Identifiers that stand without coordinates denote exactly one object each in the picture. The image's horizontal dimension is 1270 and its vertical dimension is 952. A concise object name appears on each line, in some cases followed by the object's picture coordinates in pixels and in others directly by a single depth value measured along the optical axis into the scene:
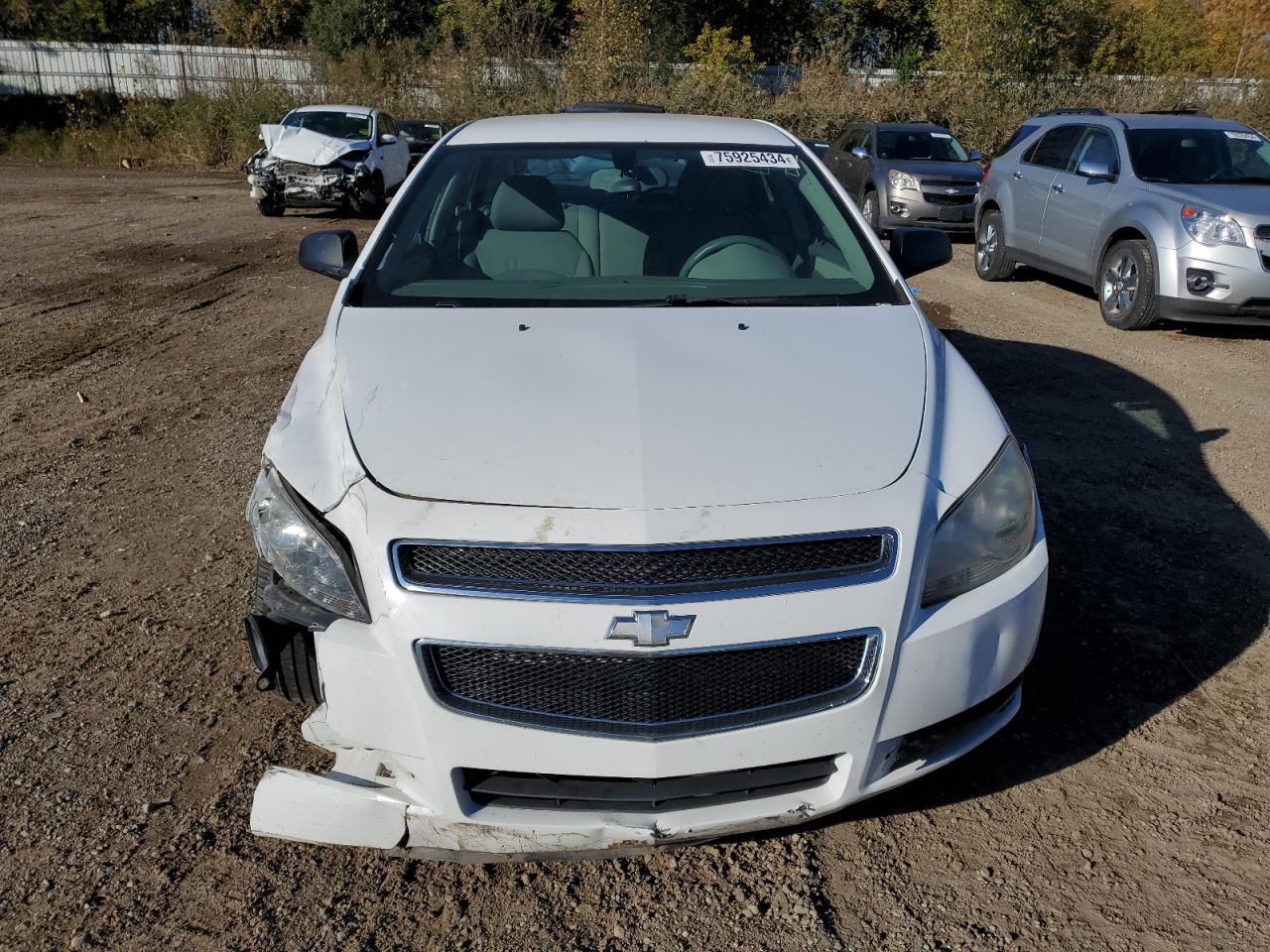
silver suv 8.11
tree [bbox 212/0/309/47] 43.31
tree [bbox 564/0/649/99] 28.23
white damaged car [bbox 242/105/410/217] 16.05
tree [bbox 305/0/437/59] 38.53
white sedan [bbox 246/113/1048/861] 2.26
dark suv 14.04
